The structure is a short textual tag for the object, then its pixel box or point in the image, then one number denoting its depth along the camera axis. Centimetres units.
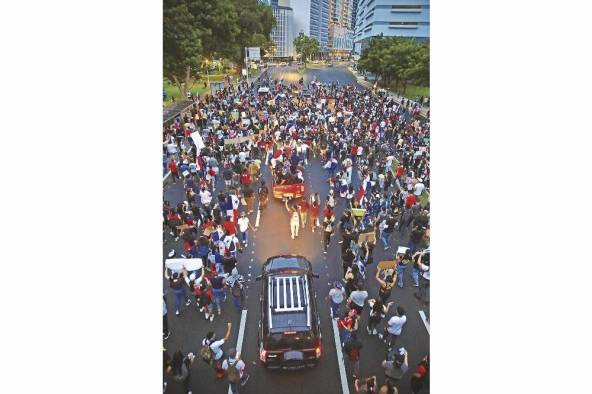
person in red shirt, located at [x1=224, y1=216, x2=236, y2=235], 1162
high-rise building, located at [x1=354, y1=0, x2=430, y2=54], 4844
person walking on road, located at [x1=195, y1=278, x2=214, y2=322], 941
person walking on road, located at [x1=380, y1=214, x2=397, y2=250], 1248
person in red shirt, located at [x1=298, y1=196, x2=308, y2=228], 1422
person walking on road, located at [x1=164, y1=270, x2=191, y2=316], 957
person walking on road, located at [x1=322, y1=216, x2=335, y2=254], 1210
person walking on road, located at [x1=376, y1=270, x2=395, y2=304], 908
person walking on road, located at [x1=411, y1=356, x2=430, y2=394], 746
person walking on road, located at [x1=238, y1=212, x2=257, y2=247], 1240
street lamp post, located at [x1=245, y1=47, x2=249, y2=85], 5494
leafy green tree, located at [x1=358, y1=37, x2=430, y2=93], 4047
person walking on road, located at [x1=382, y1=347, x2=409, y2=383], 764
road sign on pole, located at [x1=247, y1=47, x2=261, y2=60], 5412
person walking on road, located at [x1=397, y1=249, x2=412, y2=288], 1085
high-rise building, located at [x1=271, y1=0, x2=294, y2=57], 13050
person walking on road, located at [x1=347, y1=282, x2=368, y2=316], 892
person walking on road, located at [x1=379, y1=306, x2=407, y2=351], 827
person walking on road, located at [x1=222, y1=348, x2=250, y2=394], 739
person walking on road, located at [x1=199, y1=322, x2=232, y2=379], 762
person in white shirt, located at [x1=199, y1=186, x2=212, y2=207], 1380
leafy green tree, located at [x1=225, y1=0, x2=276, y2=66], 5518
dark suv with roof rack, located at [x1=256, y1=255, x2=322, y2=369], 809
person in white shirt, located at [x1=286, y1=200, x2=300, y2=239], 1305
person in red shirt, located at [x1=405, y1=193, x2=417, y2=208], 1372
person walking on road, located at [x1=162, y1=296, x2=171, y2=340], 897
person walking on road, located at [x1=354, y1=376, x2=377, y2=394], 723
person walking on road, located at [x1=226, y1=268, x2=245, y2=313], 998
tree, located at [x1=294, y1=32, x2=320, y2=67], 13288
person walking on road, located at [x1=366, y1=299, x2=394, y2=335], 881
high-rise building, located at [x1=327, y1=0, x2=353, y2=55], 19575
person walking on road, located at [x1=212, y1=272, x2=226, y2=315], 958
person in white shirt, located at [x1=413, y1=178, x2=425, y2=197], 1469
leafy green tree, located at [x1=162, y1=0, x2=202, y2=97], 2912
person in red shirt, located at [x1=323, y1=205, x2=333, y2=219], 1245
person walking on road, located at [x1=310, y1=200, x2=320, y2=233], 1384
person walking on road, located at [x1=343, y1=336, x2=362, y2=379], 787
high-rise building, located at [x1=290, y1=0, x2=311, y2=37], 14862
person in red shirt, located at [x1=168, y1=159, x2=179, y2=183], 1722
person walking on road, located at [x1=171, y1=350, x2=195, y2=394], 737
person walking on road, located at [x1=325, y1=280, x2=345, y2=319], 940
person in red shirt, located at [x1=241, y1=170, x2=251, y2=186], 1609
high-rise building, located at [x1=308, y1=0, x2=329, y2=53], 16638
